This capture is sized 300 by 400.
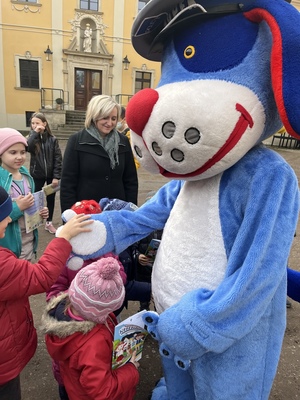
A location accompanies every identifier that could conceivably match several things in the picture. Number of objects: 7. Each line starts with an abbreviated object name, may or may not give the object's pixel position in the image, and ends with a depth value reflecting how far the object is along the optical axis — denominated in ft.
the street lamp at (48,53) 54.57
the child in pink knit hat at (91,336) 4.60
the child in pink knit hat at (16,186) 7.75
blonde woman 8.67
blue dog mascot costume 3.29
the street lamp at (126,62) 58.03
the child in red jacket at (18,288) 4.70
